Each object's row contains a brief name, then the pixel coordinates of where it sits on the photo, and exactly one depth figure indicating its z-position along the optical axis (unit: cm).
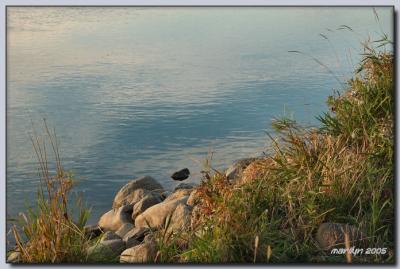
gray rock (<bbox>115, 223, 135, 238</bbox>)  865
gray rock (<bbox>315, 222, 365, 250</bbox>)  592
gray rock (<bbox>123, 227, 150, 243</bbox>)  775
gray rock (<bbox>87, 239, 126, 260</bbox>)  584
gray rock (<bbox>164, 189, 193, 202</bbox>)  879
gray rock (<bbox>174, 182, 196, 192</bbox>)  935
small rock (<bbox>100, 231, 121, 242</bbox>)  762
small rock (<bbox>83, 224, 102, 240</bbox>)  829
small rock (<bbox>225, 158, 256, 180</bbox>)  758
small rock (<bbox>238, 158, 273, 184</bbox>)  665
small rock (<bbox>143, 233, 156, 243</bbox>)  615
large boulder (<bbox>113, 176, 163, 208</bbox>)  936
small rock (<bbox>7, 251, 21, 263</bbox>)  586
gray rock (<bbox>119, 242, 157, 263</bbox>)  598
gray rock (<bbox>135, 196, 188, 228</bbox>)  798
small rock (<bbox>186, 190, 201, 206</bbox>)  766
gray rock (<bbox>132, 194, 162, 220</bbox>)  909
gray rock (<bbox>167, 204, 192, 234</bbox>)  659
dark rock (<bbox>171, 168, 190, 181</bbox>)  895
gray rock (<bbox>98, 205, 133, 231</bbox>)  891
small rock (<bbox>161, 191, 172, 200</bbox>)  962
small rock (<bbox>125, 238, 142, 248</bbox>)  733
